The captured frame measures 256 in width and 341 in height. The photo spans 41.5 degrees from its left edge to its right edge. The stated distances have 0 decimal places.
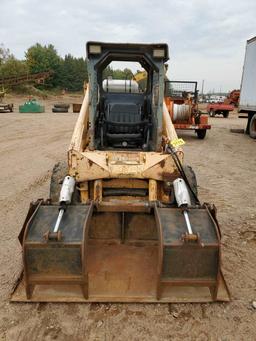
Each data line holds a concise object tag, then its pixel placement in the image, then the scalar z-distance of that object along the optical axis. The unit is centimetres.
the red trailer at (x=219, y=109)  2539
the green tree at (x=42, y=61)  5894
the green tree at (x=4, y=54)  5246
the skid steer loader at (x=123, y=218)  264
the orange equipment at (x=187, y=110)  1195
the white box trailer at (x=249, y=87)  1289
